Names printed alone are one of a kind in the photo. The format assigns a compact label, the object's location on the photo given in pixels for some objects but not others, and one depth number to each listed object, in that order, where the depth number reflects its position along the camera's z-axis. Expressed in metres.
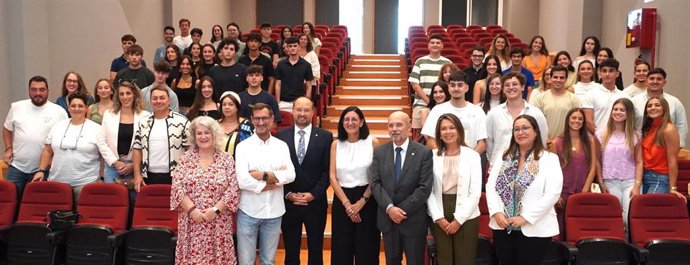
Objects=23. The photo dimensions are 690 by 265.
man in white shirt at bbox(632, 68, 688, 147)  5.68
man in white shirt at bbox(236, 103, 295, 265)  4.48
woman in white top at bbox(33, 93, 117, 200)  5.30
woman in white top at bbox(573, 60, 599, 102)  6.12
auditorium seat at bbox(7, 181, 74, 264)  5.08
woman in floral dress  4.38
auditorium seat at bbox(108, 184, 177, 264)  4.94
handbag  5.07
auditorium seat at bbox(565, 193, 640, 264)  4.93
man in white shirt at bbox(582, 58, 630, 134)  5.88
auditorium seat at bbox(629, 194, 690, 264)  4.98
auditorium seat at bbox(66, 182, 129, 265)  5.01
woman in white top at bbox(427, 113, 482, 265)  4.36
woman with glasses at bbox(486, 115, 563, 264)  4.20
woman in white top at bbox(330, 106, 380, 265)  4.64
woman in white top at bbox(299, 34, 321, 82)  8.65
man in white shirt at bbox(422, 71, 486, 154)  5.13
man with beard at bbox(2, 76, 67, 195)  5.63
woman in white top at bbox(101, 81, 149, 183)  5.28
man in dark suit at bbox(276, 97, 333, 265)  4.74
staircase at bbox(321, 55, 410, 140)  8.95
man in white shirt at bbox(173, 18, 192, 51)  9.96
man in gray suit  4.42
